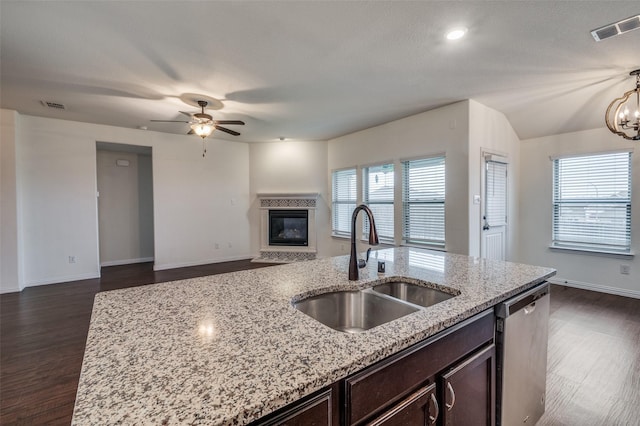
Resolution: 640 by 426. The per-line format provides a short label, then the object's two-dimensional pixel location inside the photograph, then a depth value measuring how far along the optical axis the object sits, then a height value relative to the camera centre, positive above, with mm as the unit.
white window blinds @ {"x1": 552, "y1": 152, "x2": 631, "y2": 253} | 4086 +28
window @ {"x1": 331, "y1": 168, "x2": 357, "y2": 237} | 5973 +154
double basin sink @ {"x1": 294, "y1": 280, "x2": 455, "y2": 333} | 1438 -526
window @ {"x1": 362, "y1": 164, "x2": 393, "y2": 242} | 5172 +204
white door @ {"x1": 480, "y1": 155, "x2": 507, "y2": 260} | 4172 -61
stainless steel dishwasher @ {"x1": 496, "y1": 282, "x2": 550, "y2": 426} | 1389 -806
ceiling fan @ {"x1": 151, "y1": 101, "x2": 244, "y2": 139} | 3748 +1141
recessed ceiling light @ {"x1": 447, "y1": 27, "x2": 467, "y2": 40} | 2357 +1465
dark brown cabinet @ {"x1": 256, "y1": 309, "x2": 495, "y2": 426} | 760 -605
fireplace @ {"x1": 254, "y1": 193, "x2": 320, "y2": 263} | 6504 -466
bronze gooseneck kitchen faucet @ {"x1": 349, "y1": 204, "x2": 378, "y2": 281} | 1526 -196
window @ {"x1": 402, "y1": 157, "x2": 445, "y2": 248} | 4340 +84
